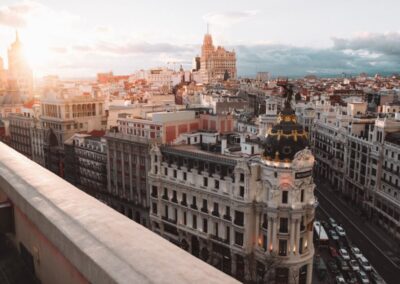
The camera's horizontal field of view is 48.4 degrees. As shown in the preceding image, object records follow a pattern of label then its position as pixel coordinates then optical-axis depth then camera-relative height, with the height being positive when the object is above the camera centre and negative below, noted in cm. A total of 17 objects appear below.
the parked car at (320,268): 4856 -2188
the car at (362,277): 4538 -2136
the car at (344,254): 5046 -2110
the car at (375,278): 4533 -2152
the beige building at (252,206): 4372 -1417
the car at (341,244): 5526 -2187
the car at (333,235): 5690 -2136
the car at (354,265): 4784 -2135
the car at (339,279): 4503 -2132
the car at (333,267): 4893 -2202
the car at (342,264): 4864 -2156
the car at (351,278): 4594 -2173
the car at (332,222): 6066 -2118
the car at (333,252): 5266 -2168
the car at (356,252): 5101 -2114
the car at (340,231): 5754 -2103
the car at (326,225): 6140 -2172
